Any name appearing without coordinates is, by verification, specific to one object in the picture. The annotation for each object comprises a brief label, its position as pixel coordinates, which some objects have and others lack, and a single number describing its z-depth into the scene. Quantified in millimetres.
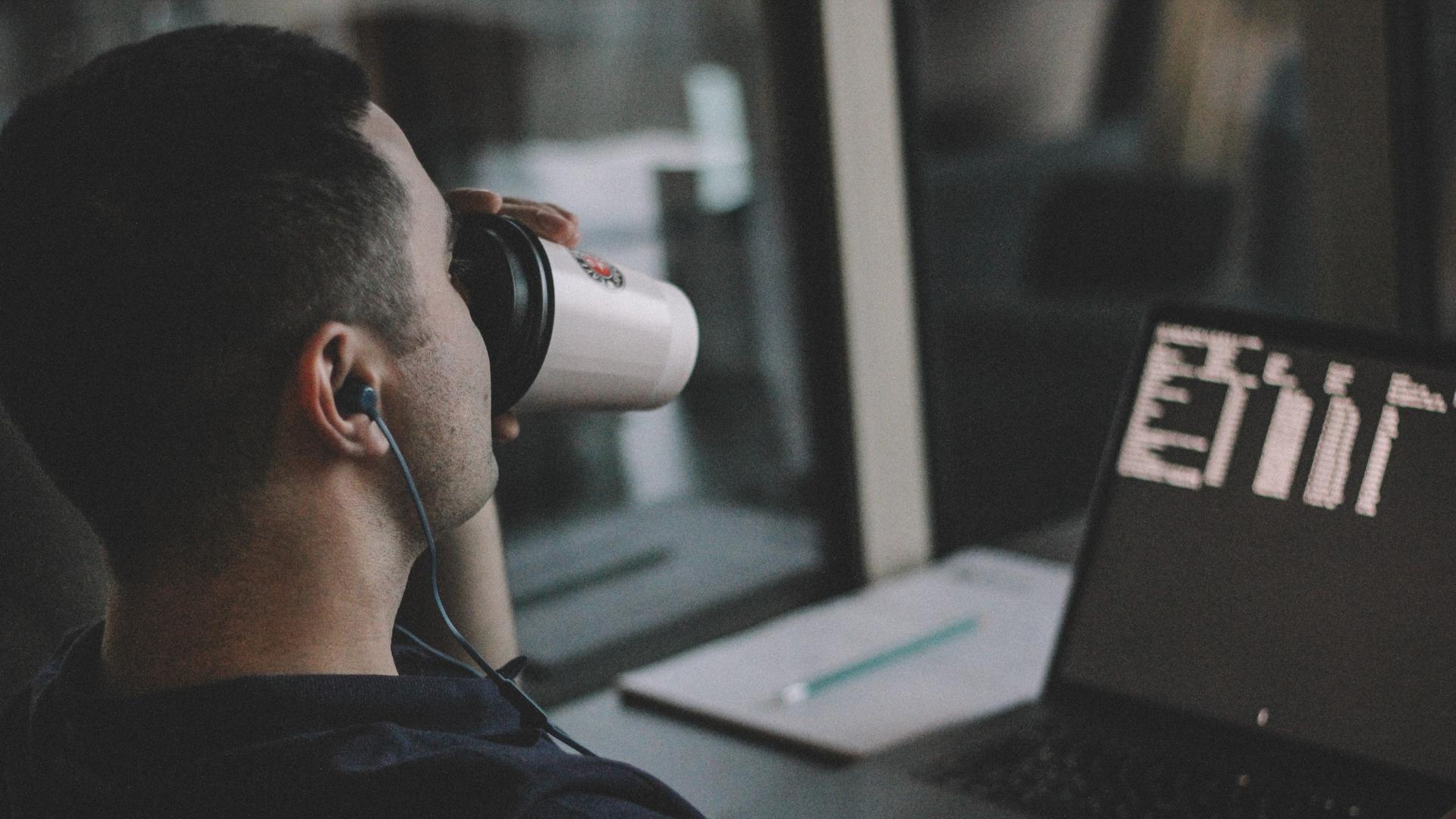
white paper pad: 2052
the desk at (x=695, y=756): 1968
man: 1595
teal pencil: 2093
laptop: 1903
